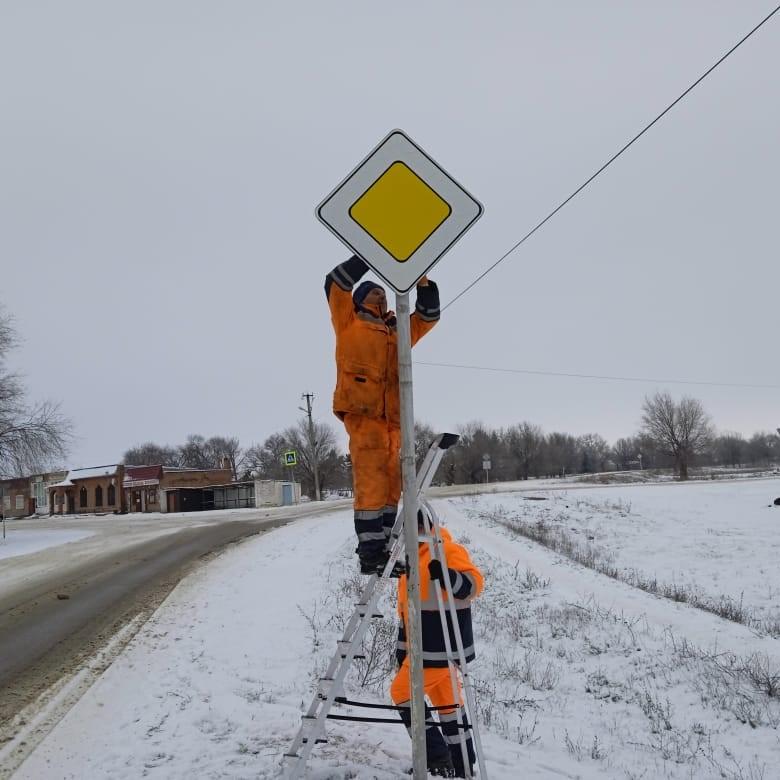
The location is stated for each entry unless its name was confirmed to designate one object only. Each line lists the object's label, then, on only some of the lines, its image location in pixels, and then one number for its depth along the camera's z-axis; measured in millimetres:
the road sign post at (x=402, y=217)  2682
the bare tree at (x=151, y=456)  105312
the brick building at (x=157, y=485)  48562
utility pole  51350
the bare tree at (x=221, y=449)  104062
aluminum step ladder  2779
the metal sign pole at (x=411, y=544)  2523
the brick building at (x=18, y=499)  61122
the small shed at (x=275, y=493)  47719
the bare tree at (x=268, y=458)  94825
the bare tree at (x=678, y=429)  68500
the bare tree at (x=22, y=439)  23328
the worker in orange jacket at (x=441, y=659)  3127
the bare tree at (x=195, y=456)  104812
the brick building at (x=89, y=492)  51906
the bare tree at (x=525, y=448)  104375
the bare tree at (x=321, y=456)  77562
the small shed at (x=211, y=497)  48625
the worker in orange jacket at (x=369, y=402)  3076
